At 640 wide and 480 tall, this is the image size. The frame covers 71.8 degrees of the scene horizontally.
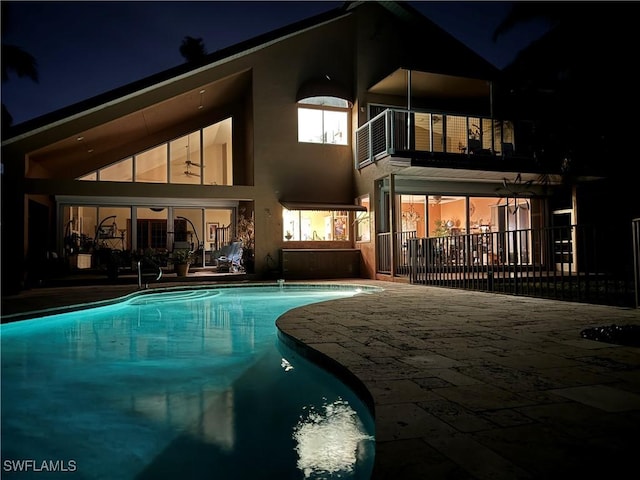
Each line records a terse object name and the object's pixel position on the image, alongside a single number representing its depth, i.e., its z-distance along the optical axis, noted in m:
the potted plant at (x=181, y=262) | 13.11
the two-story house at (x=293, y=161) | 12.74
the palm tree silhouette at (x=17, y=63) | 15.57
